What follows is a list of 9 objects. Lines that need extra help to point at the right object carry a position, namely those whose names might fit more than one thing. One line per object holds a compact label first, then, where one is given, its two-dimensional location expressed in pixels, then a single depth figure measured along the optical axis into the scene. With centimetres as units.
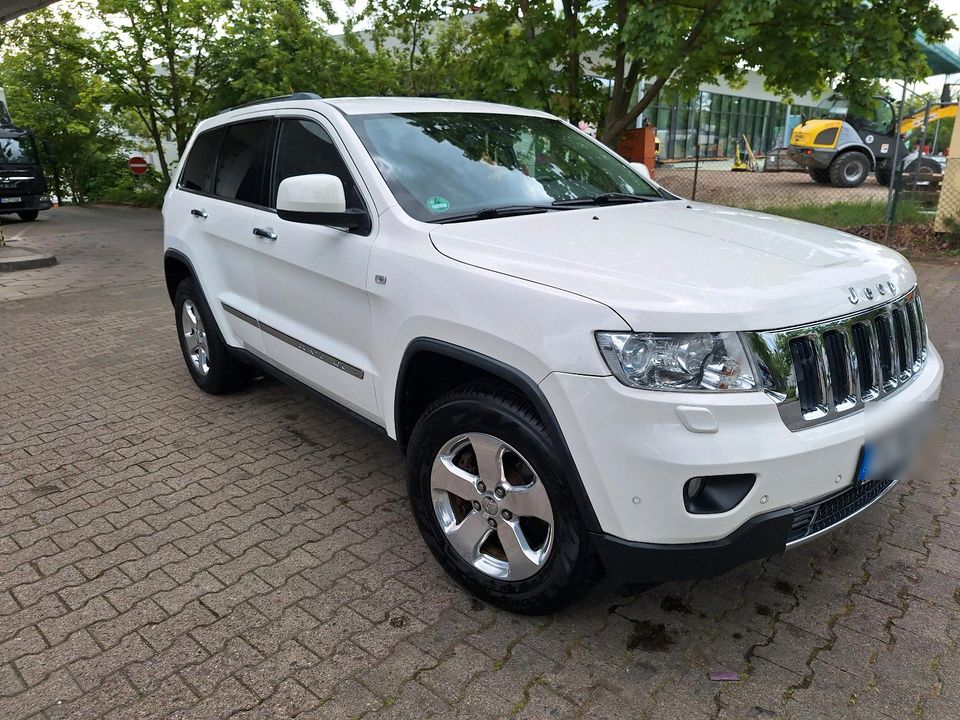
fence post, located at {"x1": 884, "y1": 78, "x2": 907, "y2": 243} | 1061
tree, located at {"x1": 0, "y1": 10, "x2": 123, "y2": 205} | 1641
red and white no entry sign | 2003
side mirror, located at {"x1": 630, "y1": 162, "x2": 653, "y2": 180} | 427
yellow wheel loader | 1939
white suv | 221
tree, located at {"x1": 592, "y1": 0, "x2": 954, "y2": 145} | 719
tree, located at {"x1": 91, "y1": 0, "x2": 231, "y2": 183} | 1520
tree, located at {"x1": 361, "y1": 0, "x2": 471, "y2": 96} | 1301
